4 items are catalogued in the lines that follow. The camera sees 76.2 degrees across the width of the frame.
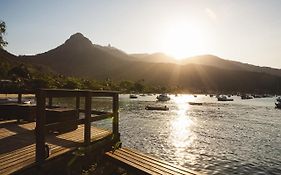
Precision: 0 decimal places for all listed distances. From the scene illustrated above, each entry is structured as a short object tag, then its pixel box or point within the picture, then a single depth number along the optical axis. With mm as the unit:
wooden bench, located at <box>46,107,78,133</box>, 8663
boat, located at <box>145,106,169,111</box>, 51657
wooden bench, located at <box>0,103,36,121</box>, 10032
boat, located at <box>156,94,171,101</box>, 88056
